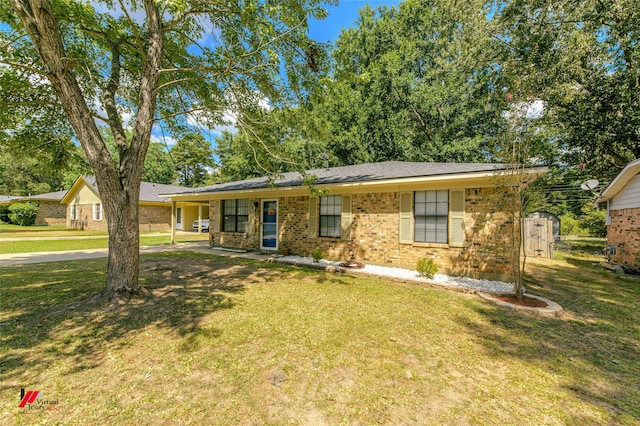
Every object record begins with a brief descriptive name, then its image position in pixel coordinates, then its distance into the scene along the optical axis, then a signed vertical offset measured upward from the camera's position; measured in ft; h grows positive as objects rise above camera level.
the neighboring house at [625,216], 28.55 +1.38
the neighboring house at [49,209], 88.22 +2.53
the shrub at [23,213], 82.99 +0.80
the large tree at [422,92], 52.70 +27.28
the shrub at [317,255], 28.60 -3.58
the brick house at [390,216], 22.08 +0.63
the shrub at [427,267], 21.94 -3.63
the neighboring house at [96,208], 71.87 +2.56
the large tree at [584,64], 35.88 +23.36
